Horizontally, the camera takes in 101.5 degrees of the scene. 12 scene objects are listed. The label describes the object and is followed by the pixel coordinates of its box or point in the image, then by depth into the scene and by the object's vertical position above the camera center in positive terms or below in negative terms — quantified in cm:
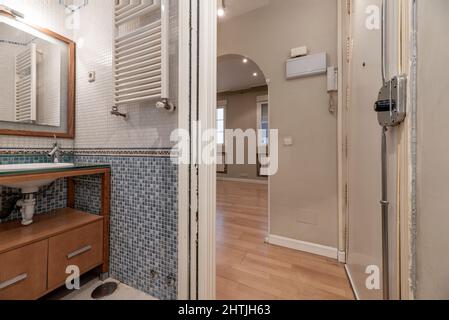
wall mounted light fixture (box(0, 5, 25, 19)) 122 +103
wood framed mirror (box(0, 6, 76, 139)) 128 +63
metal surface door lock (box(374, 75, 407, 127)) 60 +20
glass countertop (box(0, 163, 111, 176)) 91 -4
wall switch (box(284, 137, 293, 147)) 192 +20
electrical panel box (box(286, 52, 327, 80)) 171 +92
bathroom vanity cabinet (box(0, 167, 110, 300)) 91 -50
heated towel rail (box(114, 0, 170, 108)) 110 +72
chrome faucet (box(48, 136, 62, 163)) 142 +6
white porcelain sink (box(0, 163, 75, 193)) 100 -12
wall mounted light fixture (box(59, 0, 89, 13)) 150 +131
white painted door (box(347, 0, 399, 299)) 72 +1
